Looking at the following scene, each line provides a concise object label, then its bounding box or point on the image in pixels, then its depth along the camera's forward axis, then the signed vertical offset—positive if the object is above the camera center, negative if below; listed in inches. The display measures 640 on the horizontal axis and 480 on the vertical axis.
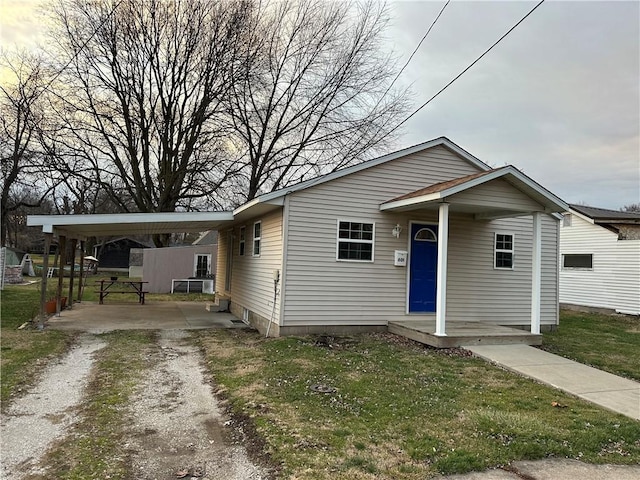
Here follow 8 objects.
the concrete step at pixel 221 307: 545.0 -64.0
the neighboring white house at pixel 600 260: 601.9 +15.1
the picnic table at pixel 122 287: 873.8 -73.1
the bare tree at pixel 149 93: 661.3 +257.3
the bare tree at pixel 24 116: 678.5 +215.5
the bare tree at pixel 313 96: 743.7 +292.5
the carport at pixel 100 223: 353.4 +24.8
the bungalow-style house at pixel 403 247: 327.9 +13.5
